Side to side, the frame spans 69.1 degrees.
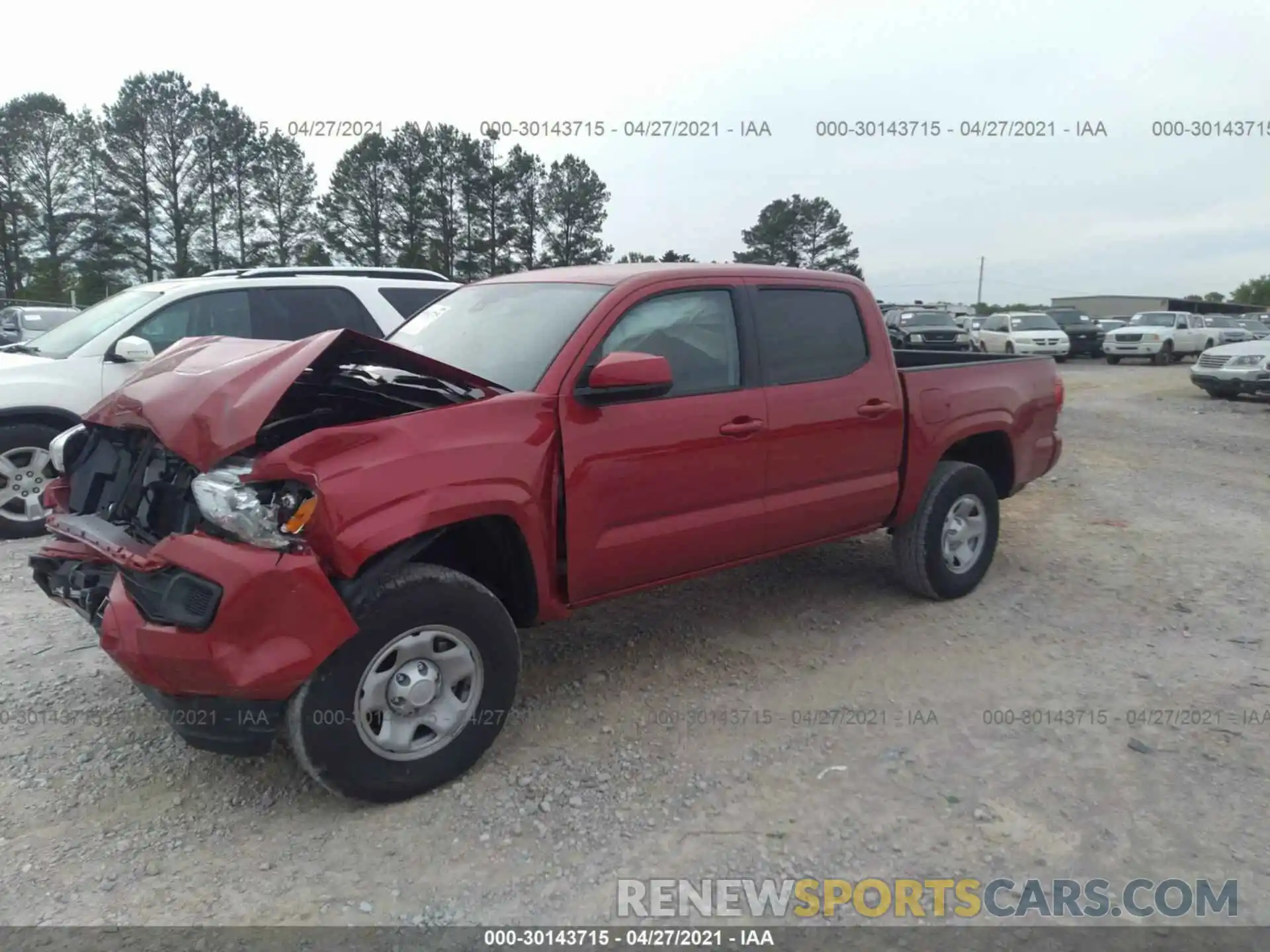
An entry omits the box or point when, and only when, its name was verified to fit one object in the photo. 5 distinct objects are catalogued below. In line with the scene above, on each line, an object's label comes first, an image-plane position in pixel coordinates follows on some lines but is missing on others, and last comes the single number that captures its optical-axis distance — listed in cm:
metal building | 6994
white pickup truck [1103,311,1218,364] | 2689
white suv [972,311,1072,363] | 2702
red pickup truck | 288
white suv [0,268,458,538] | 639
